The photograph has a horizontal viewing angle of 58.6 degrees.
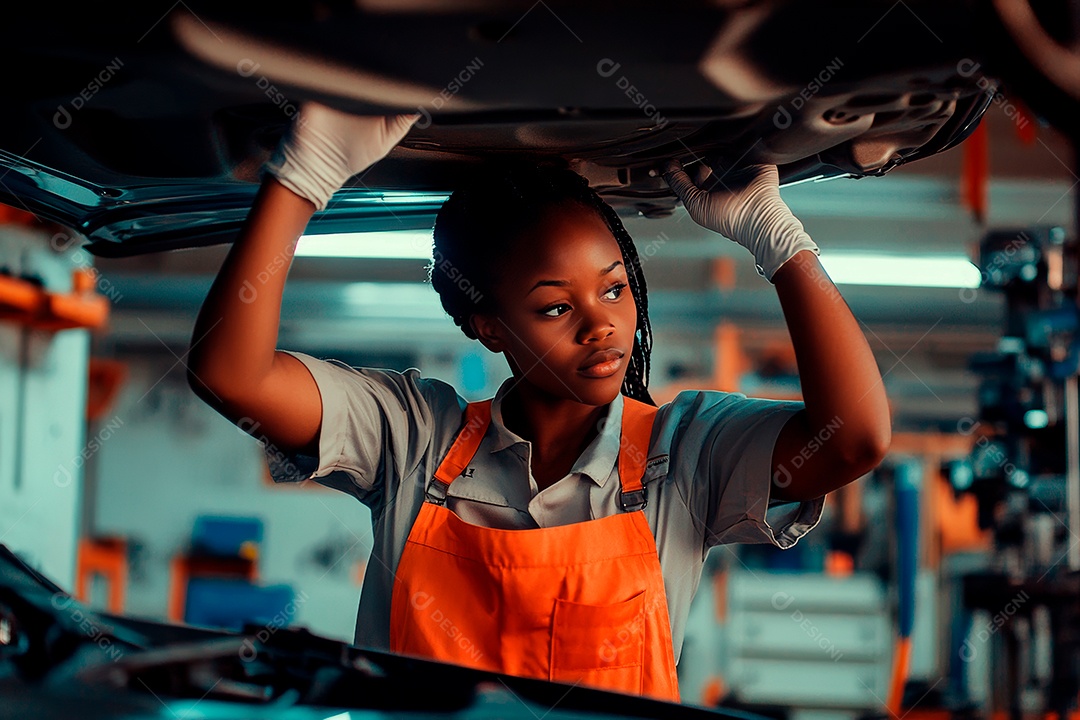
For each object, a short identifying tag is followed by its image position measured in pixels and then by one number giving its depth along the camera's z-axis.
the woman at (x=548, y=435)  1.04
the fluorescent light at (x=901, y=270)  4.74
